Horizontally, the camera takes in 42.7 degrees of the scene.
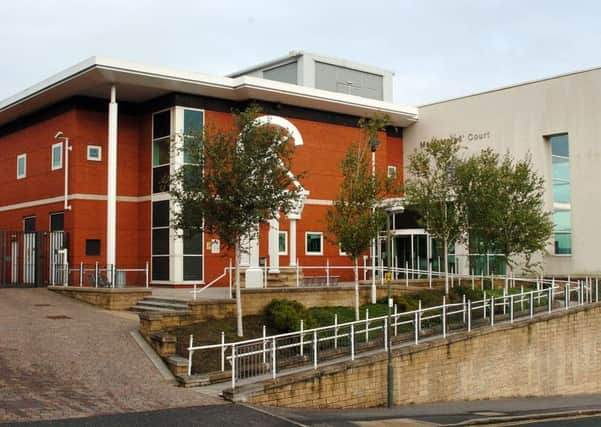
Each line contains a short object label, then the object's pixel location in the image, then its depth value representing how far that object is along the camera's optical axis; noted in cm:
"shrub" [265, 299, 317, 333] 2080
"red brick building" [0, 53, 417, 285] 2967
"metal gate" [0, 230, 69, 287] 2991
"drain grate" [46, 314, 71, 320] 2166
